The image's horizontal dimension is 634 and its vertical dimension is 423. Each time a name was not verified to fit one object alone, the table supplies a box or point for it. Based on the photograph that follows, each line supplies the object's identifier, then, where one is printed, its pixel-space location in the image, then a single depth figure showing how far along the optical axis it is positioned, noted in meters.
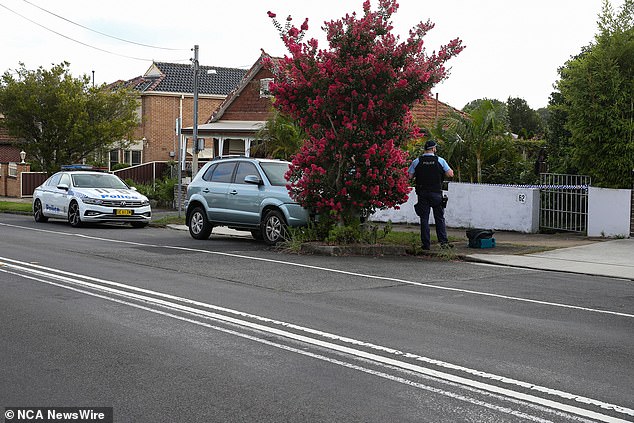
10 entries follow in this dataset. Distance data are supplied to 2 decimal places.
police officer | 14.99
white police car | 21.39
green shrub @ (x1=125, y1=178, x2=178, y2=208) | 30.66
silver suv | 16.05
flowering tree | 14.60
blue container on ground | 15.52
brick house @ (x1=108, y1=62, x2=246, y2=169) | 49.94
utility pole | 24.94
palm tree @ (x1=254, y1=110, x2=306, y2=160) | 26.42
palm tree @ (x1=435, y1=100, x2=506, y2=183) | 21.95
